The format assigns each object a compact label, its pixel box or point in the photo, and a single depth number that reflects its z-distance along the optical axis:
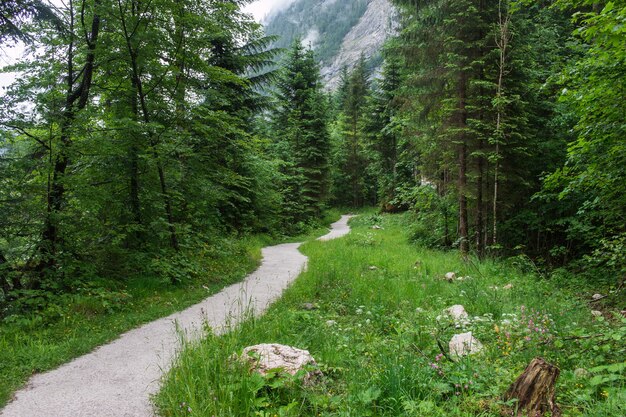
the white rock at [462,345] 4.11
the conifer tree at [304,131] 25.08
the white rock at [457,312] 5.60
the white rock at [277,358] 3.65
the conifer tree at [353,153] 38.91
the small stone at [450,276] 8.64
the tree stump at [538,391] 2.73
